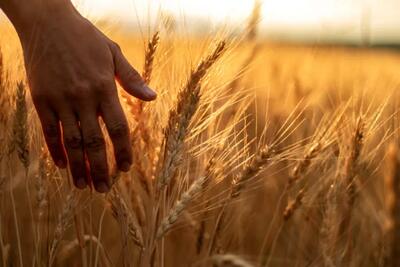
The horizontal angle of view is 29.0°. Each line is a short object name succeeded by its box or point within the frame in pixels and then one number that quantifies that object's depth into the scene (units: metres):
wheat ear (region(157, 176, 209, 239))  1.33
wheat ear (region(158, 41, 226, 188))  1.31
